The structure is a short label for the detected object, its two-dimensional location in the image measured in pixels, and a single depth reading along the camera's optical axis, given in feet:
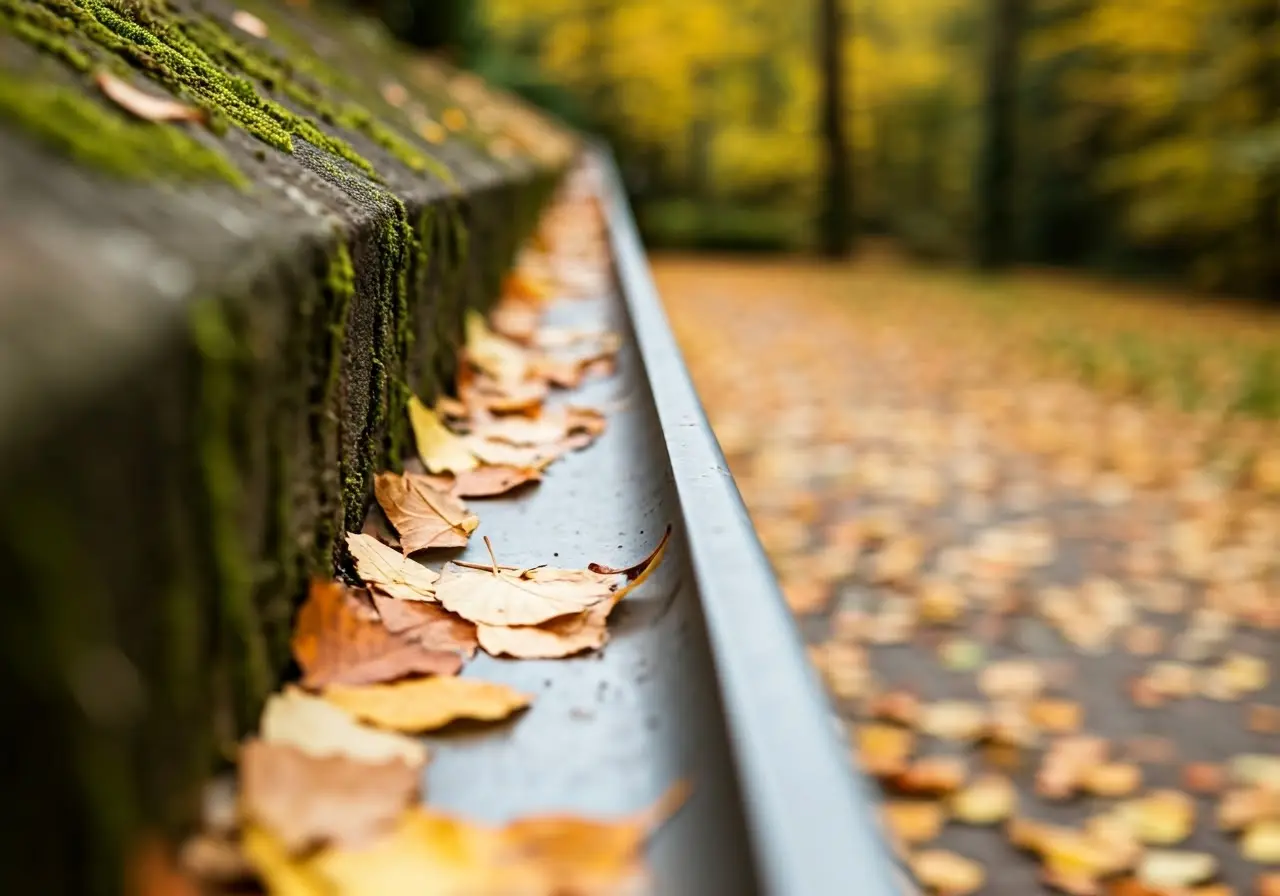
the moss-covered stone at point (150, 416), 1.36
